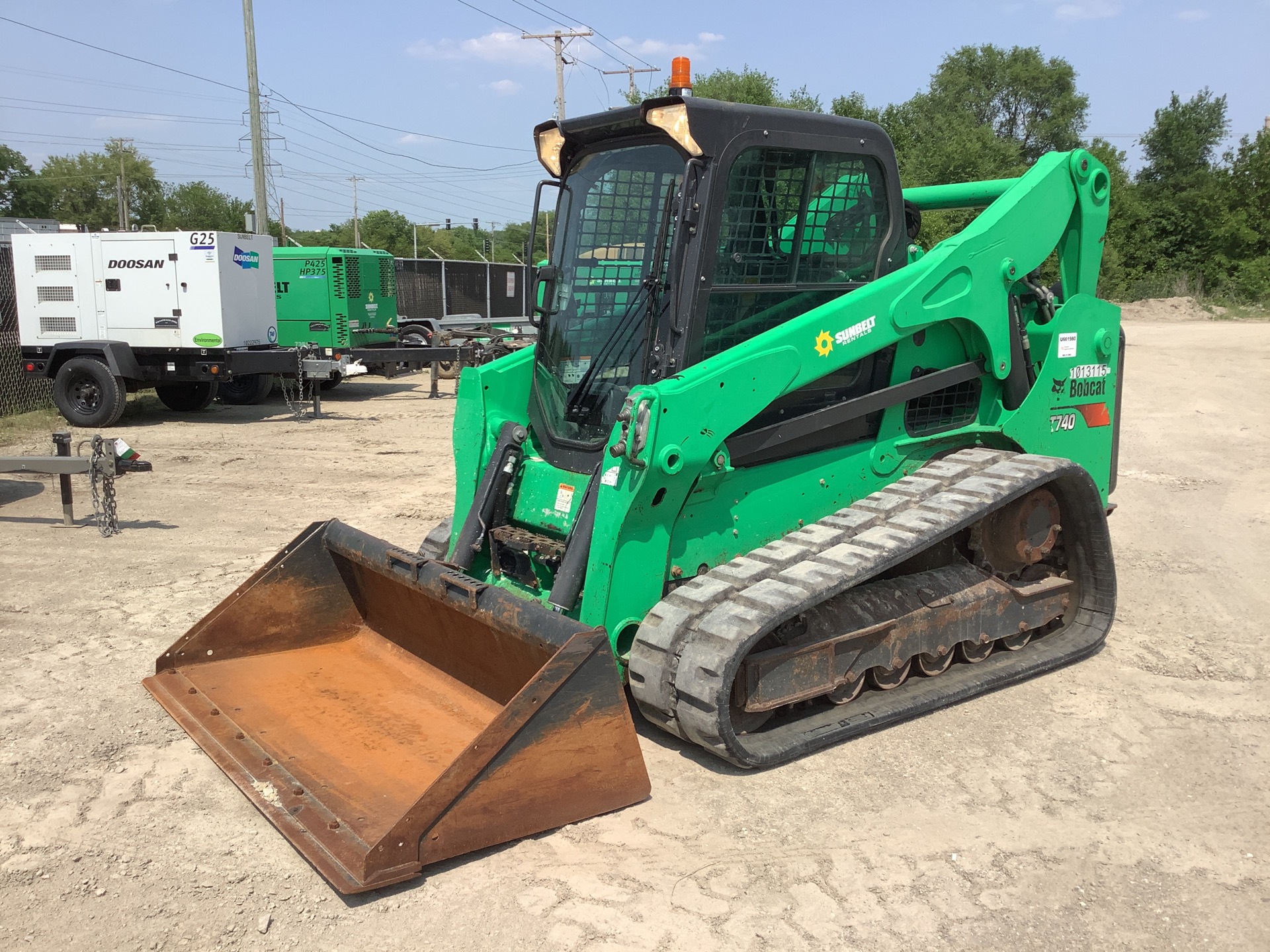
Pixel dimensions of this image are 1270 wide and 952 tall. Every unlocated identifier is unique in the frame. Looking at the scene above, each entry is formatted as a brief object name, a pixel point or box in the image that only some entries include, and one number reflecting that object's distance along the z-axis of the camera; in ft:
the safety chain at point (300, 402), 45.52
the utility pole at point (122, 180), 183.99
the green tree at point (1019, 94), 179.52
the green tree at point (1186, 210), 107.24
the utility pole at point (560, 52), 103.50
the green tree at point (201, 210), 180.75
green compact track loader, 12.20
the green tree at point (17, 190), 217.97
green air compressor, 53.01
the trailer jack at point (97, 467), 24.30
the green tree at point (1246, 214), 103.65
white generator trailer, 42.14
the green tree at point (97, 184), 220.43
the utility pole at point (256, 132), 69.00
